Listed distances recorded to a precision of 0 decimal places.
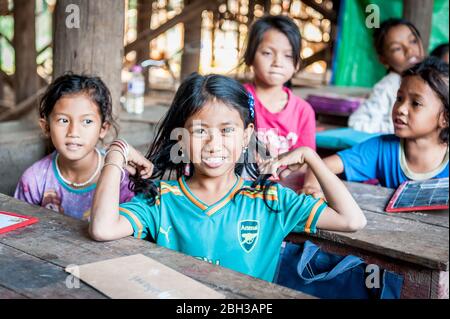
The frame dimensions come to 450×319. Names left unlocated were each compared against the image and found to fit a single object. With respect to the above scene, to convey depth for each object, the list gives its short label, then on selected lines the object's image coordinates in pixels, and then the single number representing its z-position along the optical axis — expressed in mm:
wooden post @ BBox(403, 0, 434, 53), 5445
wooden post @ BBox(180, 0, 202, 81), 6789
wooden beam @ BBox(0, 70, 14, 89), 7237
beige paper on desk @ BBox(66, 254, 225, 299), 1240
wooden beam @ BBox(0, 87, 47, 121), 5590
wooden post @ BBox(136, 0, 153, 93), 7340
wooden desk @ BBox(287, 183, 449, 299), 1698
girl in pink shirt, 3039
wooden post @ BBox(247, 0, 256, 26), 8203
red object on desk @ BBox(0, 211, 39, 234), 1643
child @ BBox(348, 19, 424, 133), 4199
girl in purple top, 2299
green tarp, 6570
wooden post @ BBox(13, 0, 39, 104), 5758
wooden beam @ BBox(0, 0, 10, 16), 7327
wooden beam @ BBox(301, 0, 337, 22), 7242
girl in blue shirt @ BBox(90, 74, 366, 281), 1808
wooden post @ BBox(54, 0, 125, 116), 2691
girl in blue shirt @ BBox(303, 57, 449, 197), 2598
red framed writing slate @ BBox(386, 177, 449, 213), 2119
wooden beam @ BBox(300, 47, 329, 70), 7562
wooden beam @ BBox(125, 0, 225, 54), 6402
